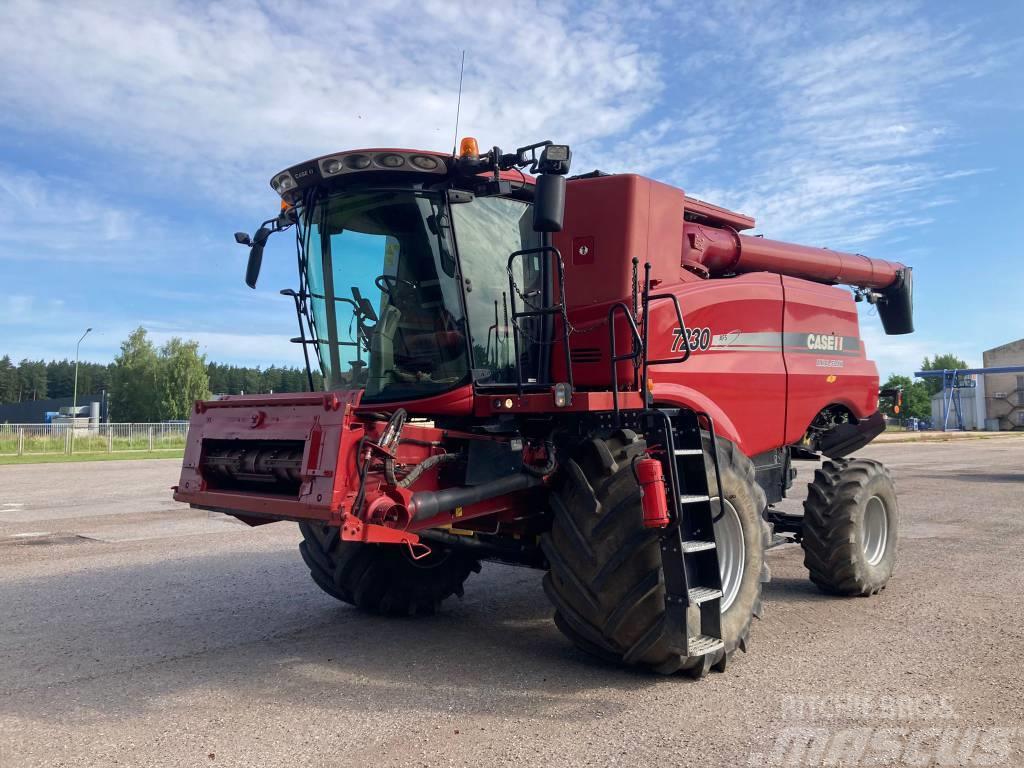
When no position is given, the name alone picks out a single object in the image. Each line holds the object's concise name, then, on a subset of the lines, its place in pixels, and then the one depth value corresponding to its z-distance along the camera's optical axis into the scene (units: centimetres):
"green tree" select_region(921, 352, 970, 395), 13175
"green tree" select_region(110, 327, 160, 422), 7181
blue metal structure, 6998
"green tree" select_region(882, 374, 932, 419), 9275
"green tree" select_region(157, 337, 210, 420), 6975
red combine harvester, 465
